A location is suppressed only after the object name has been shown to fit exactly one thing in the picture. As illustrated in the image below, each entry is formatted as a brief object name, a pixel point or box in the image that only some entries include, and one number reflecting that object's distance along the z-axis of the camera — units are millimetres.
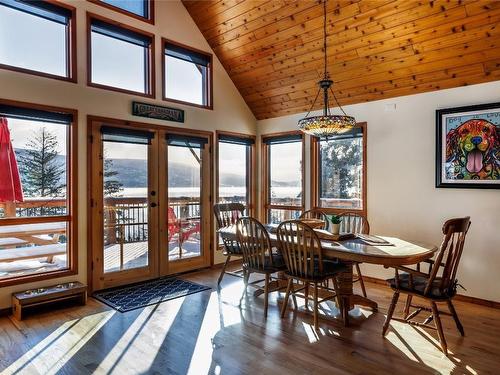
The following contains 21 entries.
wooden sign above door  4586
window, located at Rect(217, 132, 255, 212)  5723
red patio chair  5027
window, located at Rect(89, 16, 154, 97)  4289
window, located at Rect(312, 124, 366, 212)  4930
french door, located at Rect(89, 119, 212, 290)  4301
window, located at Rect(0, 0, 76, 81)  3662
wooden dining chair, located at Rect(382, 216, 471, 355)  2730
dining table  2828
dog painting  3793
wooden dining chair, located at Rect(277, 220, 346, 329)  3146
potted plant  3555
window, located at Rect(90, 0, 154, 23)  4395
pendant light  3445
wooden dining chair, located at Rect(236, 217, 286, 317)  3549
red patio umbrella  3631
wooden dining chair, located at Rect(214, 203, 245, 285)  4422
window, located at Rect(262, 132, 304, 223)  5730
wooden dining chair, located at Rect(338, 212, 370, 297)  4138
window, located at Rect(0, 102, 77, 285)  3660
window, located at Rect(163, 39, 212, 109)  5035
